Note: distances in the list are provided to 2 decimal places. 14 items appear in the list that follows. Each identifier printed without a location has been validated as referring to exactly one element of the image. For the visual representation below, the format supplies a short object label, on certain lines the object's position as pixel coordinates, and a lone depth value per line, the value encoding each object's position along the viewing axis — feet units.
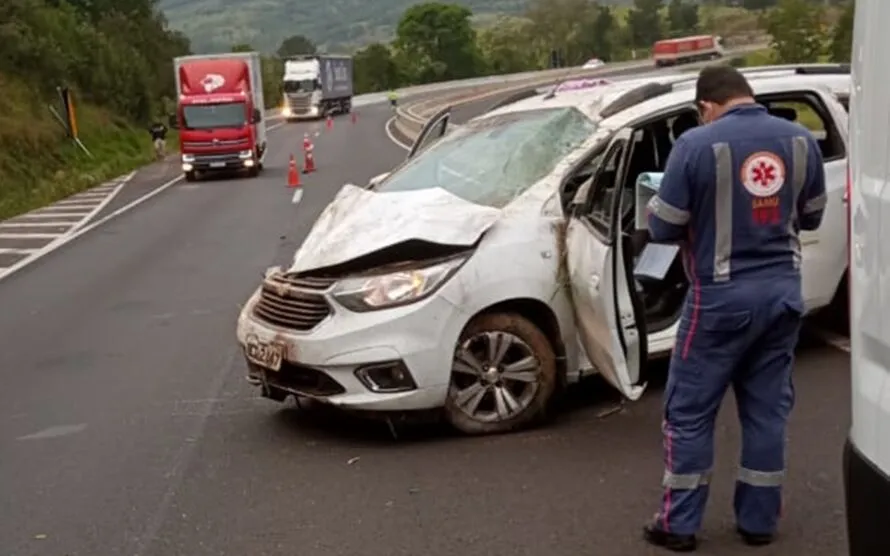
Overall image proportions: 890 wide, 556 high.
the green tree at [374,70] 385.60
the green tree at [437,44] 412.36
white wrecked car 20.59
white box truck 220.43
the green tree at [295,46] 511.81
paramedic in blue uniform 15.14
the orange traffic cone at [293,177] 90.78
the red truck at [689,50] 258.37
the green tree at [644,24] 379.14
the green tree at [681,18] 374.63
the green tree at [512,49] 417.49
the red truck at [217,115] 103.76
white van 9.39
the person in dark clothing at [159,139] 145.69
